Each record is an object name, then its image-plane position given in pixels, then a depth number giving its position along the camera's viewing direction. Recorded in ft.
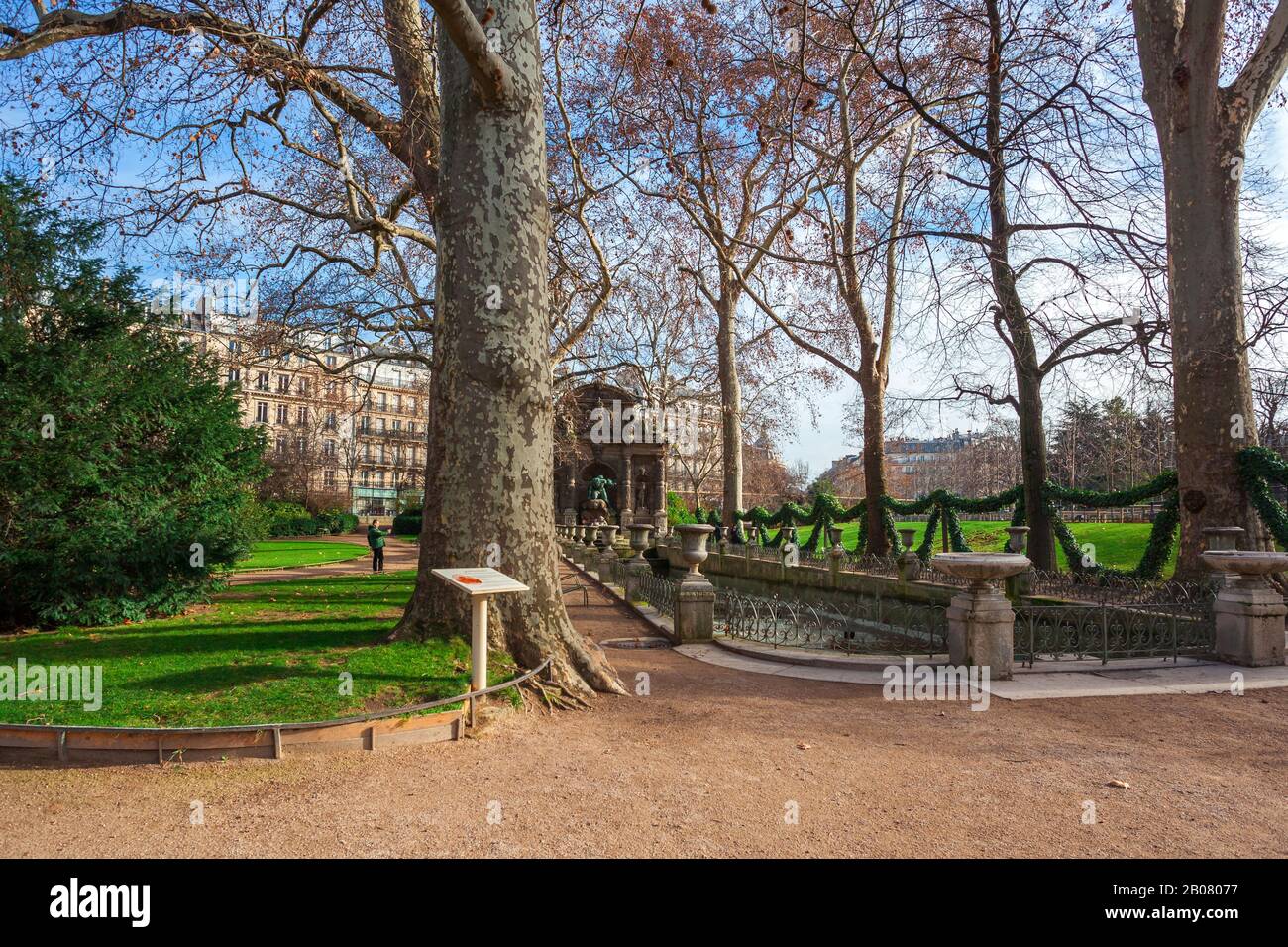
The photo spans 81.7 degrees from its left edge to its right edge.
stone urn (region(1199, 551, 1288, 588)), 25.19
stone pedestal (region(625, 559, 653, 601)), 50.21
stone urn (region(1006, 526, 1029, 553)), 49.37
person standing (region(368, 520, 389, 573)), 68.69
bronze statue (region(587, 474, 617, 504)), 130.72
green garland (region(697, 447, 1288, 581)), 34.76
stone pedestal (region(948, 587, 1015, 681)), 24.56
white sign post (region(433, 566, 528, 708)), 19.11
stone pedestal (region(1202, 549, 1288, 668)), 26.48
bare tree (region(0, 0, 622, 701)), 22.79
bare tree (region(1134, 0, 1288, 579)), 36.32
